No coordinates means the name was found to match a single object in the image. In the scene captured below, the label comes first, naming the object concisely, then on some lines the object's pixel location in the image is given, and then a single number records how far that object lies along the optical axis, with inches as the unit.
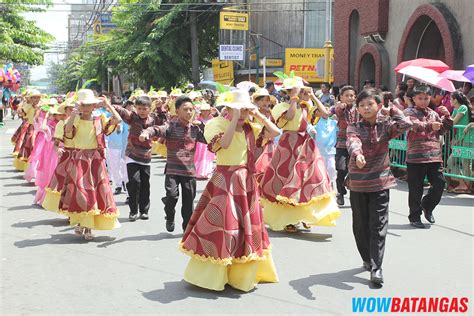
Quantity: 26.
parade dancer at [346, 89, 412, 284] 238.7
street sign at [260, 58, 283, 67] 1391.5
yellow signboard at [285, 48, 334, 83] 1199.6
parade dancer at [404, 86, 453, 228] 344.5
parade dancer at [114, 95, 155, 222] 365.7
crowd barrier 454.0
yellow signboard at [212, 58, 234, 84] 1454.2
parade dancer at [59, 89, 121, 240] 312.2
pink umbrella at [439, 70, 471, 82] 467.3
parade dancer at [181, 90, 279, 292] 226.5
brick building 636.1
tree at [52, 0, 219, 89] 1365.7
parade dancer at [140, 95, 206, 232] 305.0
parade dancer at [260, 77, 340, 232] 323.0
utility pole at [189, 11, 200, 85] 1373.0
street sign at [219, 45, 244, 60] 1274.6
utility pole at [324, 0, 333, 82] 794.2
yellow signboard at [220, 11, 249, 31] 1275.8
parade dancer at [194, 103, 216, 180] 530.9
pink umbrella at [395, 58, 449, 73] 492.3
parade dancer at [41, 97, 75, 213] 333.9
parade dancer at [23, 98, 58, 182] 479.9
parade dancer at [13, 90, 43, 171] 537.3
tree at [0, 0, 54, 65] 1187.9
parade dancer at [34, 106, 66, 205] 425.7
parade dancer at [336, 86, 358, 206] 382.9
